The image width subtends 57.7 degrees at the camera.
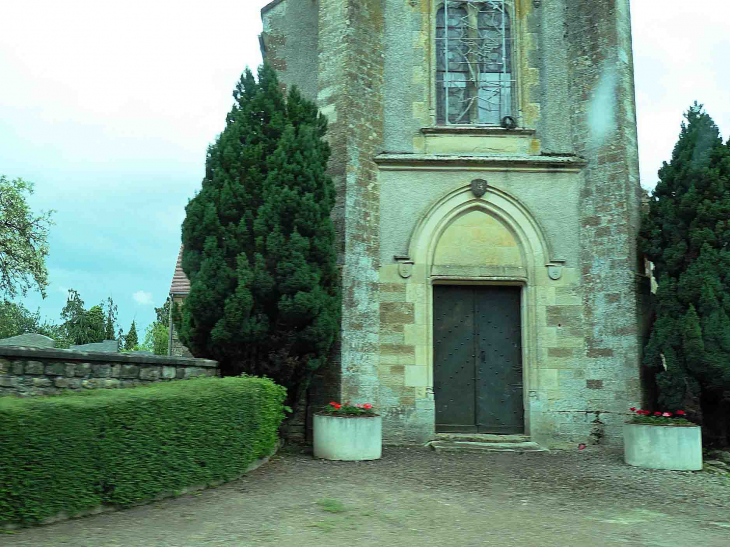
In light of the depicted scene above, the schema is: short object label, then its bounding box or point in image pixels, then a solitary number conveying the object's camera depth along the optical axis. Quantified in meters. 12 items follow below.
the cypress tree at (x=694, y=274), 8.20
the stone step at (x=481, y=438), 8.89
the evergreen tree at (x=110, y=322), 39.34
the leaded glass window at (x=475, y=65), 10.15
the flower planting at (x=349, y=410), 8.05
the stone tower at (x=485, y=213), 9.10
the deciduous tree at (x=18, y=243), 17.58
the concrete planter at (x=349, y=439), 7.79
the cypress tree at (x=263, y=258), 7.82
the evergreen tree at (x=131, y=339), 42.07
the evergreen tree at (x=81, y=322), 37.09
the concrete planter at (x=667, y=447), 7.68
